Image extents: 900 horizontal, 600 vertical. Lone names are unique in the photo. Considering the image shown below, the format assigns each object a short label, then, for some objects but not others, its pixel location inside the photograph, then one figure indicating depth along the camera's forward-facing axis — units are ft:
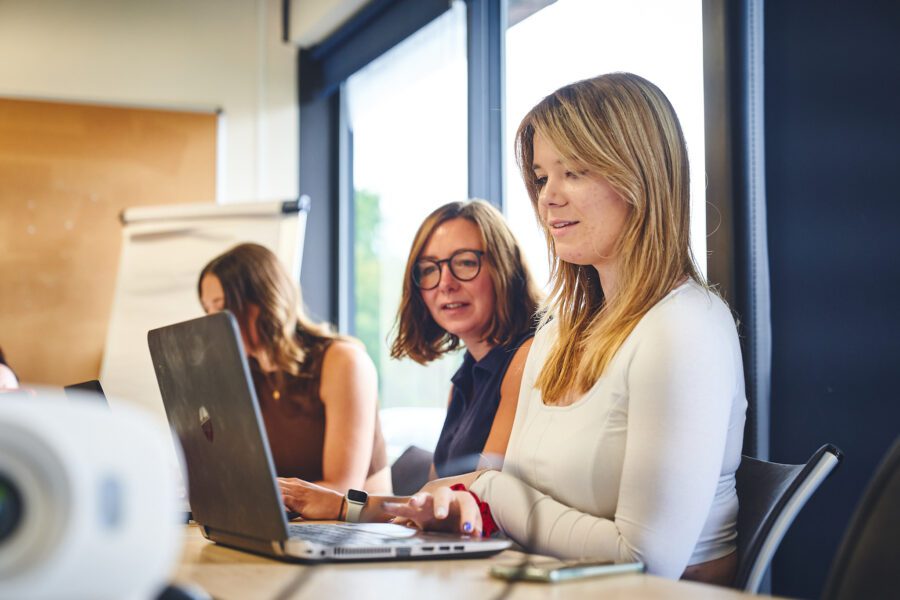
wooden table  2.83
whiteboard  12.31
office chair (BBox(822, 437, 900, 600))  2.49
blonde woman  3.78
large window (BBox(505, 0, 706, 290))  6.98
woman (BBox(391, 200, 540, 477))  6.48
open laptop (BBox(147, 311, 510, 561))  3.30
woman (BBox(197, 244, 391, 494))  7.79
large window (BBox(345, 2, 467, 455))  10.96
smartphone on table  2.99
